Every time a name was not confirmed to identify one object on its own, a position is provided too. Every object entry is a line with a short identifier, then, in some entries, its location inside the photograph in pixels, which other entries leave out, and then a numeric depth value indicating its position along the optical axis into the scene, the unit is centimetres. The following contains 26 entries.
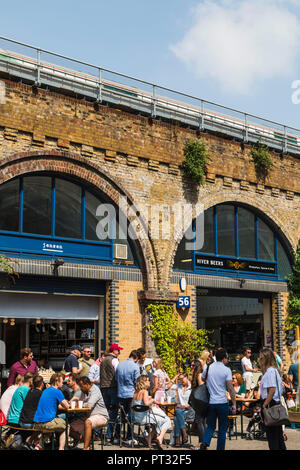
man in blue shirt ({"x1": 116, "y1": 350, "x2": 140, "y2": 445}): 1239
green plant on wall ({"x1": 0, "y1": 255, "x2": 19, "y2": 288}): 1430
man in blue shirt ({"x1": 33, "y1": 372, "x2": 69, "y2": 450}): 1019
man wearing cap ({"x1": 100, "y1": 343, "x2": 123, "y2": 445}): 1277
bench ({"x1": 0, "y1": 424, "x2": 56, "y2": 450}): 1020
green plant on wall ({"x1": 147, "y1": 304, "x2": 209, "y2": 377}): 1756
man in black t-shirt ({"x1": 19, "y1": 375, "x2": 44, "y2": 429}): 1033
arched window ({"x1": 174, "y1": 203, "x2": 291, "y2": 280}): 1953
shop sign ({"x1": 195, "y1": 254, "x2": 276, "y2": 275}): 1960
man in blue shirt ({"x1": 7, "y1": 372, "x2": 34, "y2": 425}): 1049
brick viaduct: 1580
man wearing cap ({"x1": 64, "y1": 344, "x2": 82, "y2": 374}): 1379
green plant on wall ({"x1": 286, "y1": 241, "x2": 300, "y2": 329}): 2205
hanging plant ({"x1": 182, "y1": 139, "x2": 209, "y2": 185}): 1922
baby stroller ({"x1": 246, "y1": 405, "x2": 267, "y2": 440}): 1301
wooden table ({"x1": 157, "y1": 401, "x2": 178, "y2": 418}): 1247
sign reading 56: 1855
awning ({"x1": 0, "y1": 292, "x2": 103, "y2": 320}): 1562
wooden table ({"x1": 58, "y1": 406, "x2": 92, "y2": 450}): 1072
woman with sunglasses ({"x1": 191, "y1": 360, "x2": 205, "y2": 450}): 1103
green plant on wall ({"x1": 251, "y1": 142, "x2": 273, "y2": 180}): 2159
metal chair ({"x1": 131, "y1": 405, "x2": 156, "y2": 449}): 1133
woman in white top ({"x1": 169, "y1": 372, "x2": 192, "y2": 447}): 1208
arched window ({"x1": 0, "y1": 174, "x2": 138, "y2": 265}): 1557
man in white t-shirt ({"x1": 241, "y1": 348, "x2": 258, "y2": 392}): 1615
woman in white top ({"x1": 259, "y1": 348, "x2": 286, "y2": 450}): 931
